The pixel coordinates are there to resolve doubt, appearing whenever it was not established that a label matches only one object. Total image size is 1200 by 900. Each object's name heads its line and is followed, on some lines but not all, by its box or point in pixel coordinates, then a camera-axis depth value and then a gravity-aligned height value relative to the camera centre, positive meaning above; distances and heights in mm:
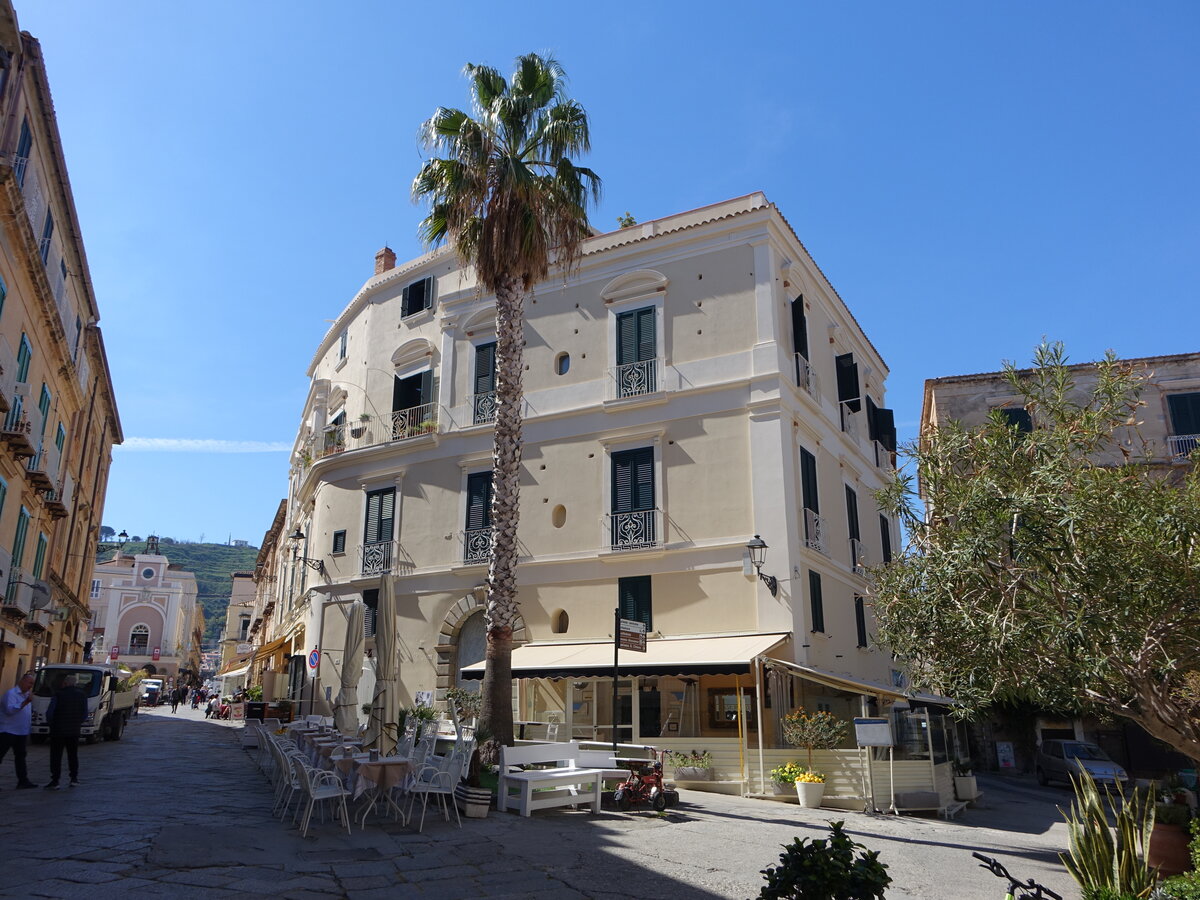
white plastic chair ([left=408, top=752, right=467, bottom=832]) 10586 -965
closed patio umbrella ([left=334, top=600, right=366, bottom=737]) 16578 +419
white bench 11633 -1076
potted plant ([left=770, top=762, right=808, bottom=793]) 14844 -1196
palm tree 15711 +8742
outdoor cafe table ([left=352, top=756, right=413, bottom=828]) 10445 -880
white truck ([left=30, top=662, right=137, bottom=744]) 20125 -75
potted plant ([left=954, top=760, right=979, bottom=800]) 17000 -1501
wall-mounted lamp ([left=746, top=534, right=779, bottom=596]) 17817 +2608
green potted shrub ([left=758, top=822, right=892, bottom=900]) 4848 -906
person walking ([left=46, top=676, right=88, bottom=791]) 12422 -340
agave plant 6250 -1040
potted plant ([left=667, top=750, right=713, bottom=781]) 15688 -1095
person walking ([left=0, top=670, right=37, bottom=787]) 11875 -321
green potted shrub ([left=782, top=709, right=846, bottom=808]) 14406 -576
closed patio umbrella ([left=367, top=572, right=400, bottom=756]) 13523 +217
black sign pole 13961 +987
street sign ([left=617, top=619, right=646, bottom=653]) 14430 +1000
